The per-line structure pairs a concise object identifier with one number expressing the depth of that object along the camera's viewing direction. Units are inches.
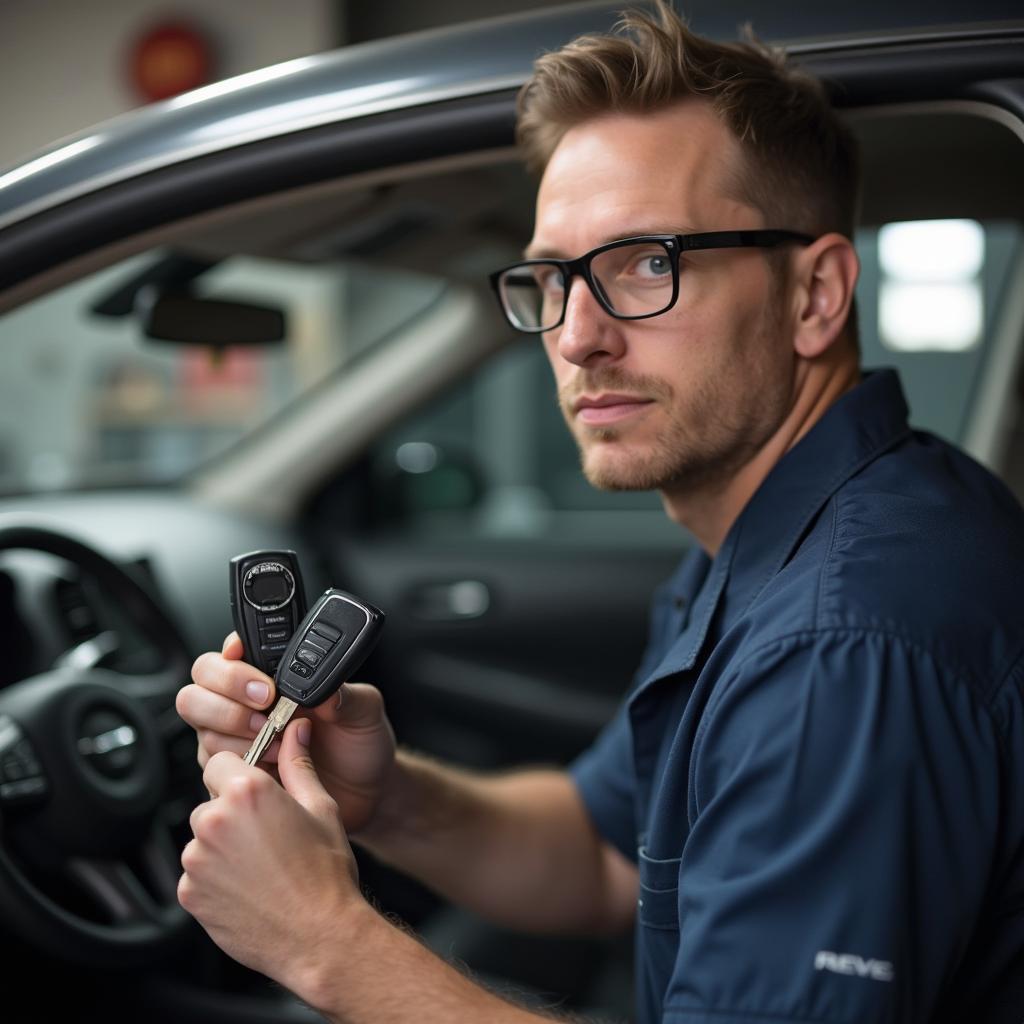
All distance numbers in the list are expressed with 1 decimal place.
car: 42.5
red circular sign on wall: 143.0
